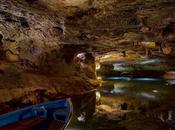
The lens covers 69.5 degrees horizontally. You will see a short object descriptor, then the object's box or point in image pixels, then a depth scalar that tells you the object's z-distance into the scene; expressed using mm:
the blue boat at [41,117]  3299
